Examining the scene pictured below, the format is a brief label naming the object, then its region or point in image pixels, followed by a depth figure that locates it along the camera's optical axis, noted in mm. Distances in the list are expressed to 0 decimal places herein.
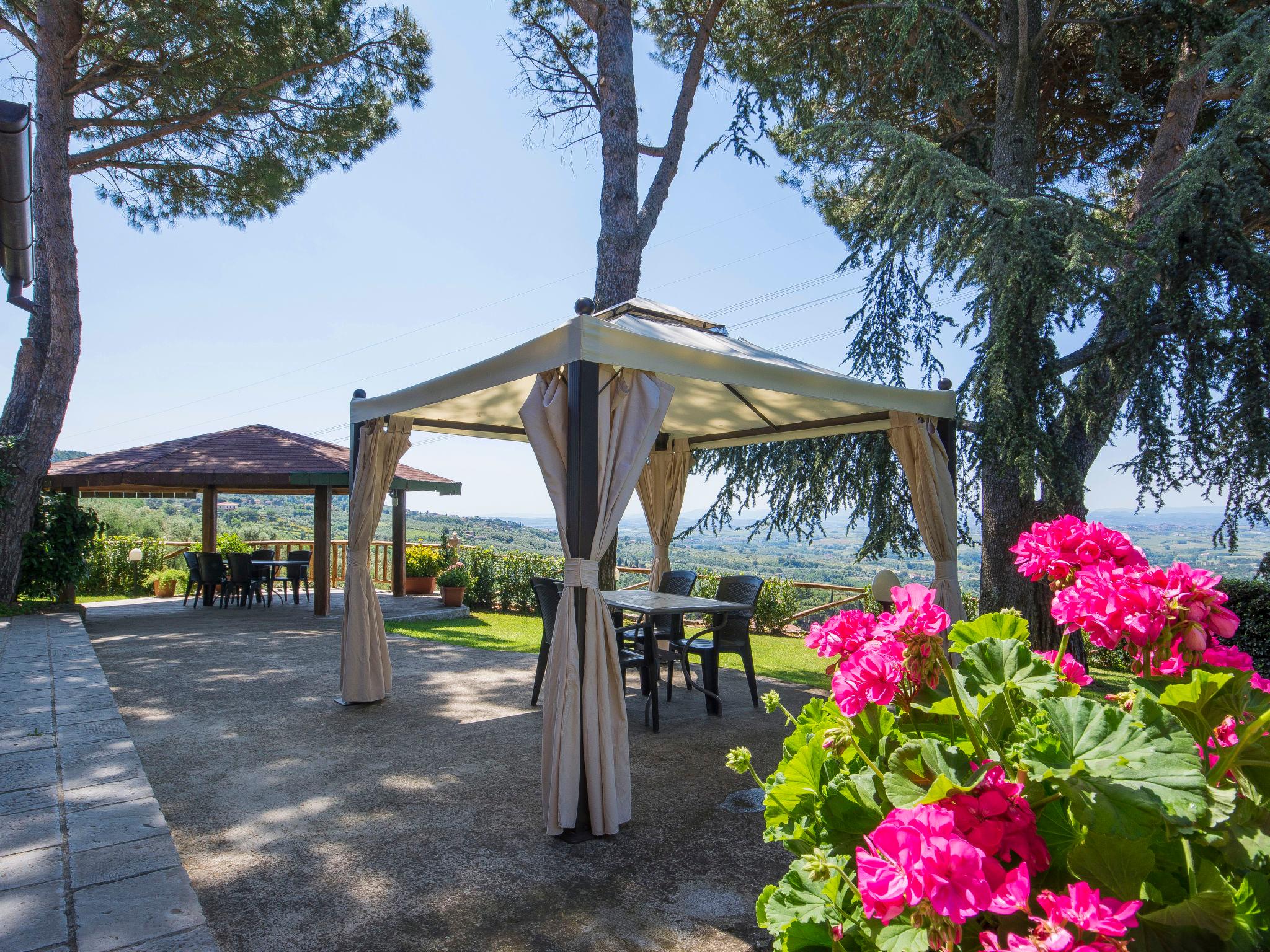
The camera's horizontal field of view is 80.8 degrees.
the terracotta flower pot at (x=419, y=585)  12727
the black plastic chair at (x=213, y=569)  10719
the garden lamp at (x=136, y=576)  13008
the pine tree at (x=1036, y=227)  4805
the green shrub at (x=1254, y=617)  6188
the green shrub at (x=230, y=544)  12727
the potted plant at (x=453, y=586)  11391
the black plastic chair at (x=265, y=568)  11039
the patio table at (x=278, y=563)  10766
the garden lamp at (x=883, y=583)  5422
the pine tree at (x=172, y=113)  8875
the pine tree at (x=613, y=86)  8039
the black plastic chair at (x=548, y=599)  4715
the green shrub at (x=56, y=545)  9234
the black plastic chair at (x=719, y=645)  5055
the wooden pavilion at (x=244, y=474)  10234
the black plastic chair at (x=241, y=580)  10656
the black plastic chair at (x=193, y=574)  10891
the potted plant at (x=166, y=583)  12469
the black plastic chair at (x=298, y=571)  11312
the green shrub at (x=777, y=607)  10695
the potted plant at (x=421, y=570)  12750
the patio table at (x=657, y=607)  4723
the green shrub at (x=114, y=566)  12766
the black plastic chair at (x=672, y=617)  5223
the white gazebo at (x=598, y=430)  3141
